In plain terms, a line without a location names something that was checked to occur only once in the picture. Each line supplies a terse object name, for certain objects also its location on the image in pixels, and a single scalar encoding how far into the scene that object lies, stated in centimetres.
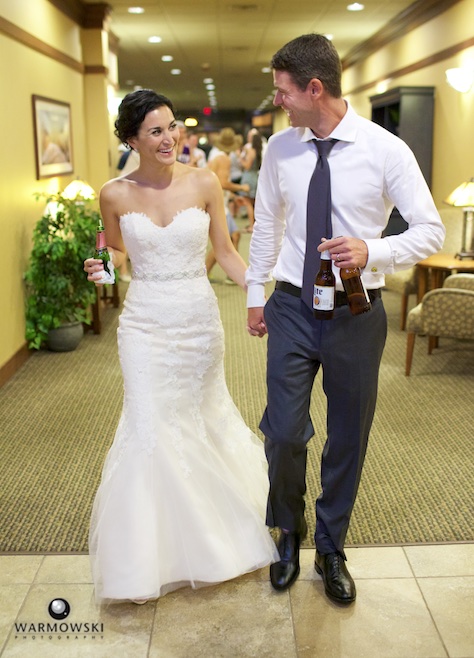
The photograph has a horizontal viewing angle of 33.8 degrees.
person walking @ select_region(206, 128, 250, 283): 931
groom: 240
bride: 273
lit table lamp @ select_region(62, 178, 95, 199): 740
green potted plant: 621
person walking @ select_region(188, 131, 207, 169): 1296
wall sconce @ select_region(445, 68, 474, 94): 788
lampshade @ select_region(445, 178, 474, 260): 651
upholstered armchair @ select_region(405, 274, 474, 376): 532
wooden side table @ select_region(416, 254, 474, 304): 616
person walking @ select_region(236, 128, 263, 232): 1397
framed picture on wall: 691
